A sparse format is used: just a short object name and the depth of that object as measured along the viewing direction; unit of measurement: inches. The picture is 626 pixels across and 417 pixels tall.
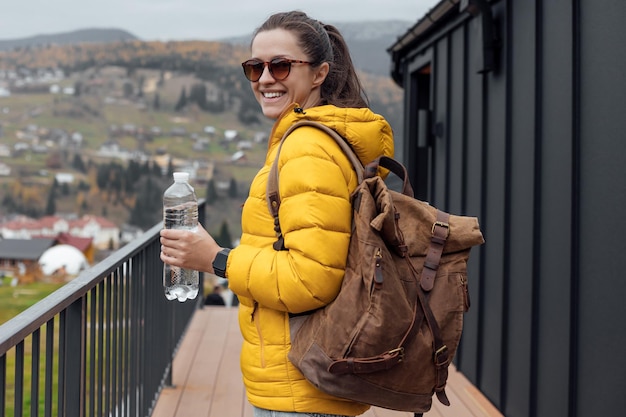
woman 51.0
